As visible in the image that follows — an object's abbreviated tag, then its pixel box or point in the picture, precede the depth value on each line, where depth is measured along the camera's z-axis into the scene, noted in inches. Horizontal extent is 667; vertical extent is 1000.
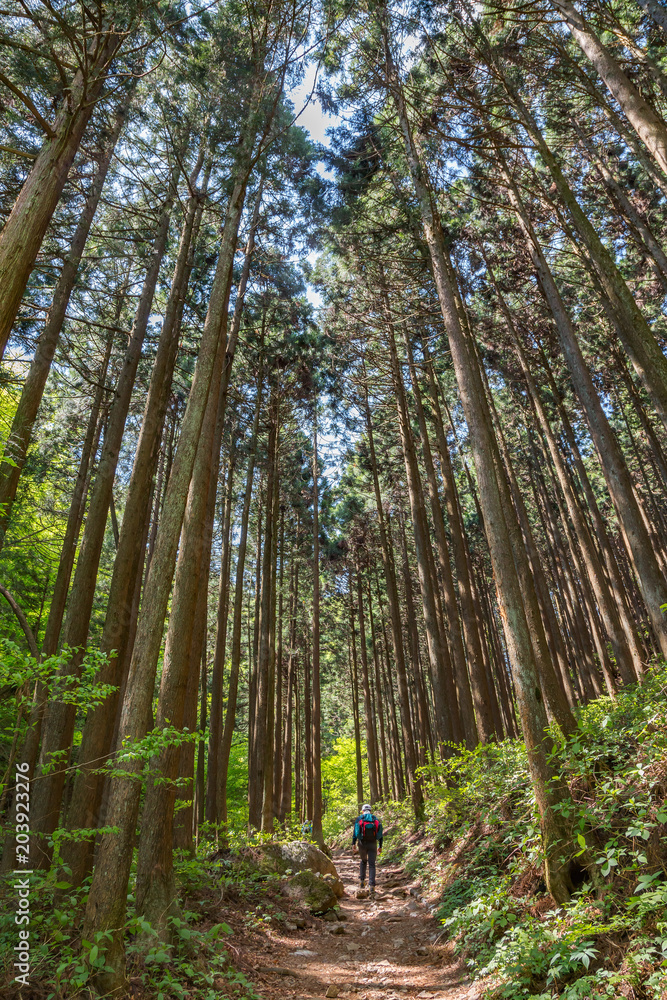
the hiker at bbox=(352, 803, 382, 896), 395.9
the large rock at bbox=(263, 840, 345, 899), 378.9
